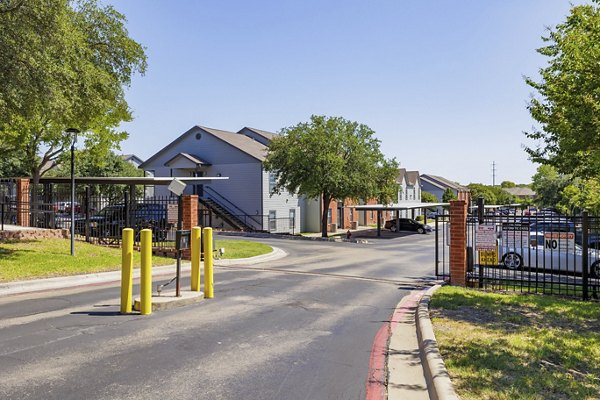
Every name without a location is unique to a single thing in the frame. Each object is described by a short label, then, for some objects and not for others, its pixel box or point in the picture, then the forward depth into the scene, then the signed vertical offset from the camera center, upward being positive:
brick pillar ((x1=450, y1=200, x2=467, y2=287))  12.34 -0.94
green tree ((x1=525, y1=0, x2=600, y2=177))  8.75 +2.41
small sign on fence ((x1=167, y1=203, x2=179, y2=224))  16.60 -0.14
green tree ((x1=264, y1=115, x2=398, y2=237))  33.38 +3.63
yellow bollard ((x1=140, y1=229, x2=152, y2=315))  8.17 -1.13
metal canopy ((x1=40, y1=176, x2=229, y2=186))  18.66 +1.21
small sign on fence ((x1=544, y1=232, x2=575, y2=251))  11.18 -0.69
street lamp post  14.35 +0.64
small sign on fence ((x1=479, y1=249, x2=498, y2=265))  11.54 -1.20
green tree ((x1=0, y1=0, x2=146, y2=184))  11.31 +4.17
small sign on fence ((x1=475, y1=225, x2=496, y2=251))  11.52 -0.74
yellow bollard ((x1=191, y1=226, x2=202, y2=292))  9.59 -1.03
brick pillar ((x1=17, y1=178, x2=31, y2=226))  20.86 +0.38
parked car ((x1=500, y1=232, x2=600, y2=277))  16.36 -1.83
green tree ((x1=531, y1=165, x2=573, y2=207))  52.33 +2.61
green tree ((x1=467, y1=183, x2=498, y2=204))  98.71 +3.63
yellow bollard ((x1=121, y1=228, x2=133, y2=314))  8.16 -1.09
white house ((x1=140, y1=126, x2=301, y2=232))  39.53 +2.76
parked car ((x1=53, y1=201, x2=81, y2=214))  21.06 +0.19
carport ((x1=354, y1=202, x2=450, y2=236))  41.03 +0.07
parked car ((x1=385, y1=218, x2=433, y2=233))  44.62 -1.70
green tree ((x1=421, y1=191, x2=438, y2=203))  84.62 +1.96
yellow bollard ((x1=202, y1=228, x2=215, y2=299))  9.67 -1.17
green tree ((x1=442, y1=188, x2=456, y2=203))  84.44 +2.50
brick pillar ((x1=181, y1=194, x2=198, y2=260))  16.61 -0.15
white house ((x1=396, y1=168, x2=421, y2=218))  67.12 +3.36
